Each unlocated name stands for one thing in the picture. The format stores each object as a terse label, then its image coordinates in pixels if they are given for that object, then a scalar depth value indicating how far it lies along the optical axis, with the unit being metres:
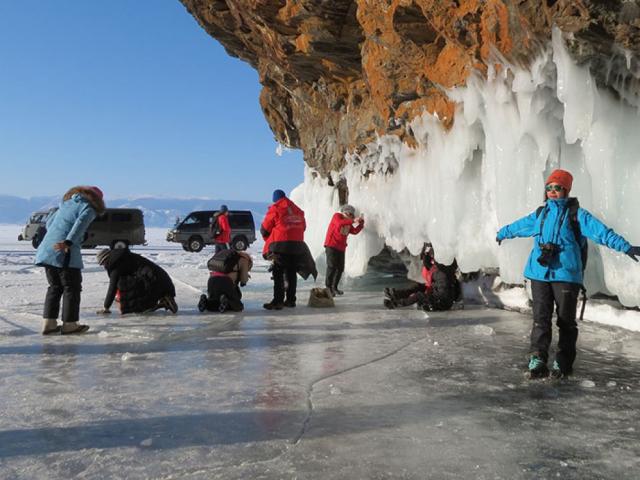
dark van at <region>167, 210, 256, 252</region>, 26.33
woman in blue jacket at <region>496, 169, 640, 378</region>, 4.30
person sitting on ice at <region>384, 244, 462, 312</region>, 8.18
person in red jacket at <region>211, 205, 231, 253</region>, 13.21
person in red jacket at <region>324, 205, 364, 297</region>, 10.28
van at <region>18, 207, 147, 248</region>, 24.69
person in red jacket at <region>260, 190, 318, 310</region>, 8.30
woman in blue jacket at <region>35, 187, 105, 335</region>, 5.97
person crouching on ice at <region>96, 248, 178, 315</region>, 7.39
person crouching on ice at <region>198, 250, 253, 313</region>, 7.82
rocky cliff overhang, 5.50
